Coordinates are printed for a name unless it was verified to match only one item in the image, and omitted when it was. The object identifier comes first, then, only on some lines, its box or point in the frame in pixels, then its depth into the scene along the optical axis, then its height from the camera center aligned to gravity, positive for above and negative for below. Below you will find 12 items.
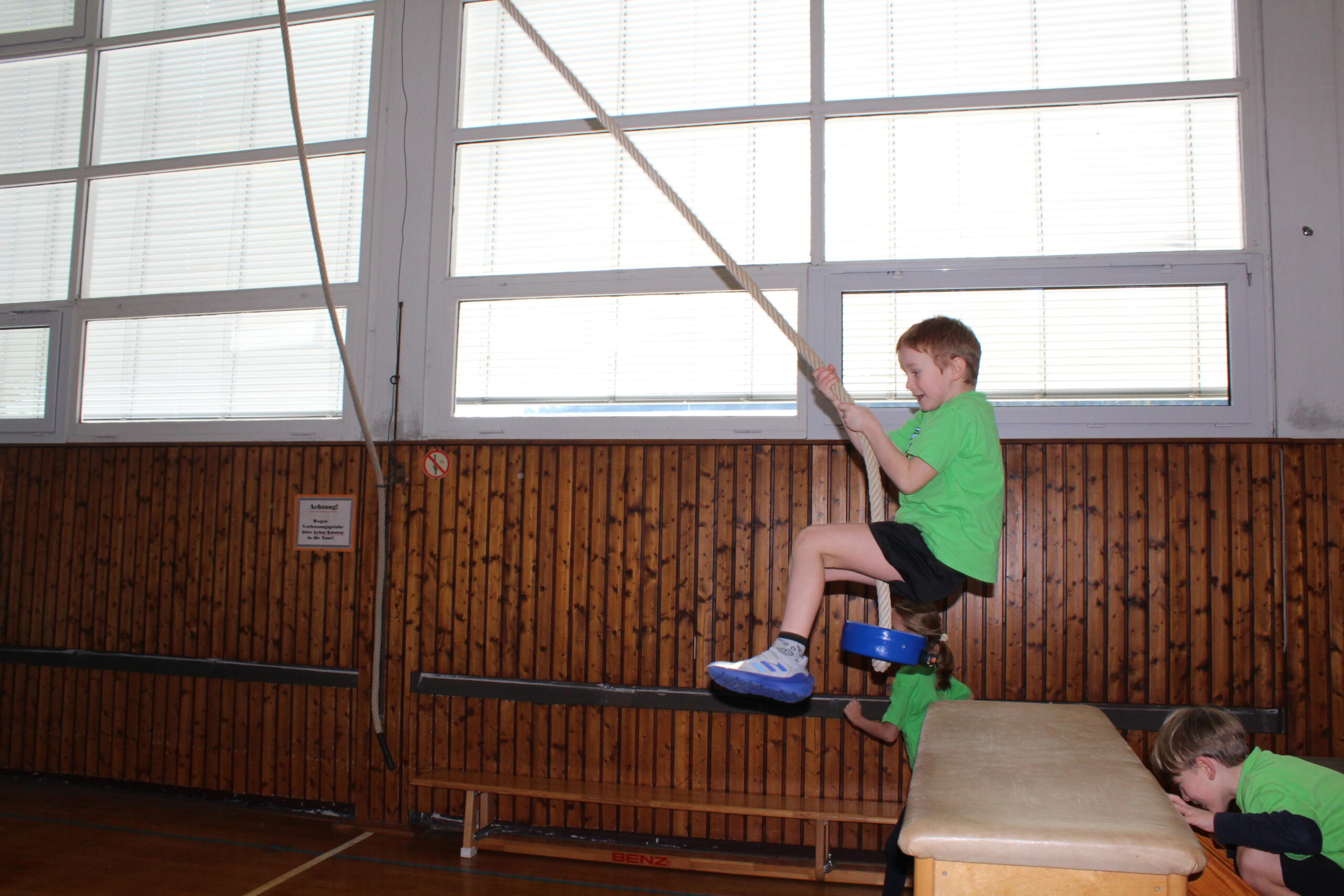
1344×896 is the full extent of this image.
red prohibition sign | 4.76 +0.36
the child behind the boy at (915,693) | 3.62 -0.66
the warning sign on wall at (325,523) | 4.88 +0.02
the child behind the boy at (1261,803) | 2.18 -0.68
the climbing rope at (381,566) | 4.02 -0.21
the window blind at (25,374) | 5.58 +0.96
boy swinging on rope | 2.49 +0.03
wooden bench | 3.93 -1.28
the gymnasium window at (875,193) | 4.16 +1.84
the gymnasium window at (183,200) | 5.18 +2.08
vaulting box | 1.39 -0.48
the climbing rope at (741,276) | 2.64 +0.81
